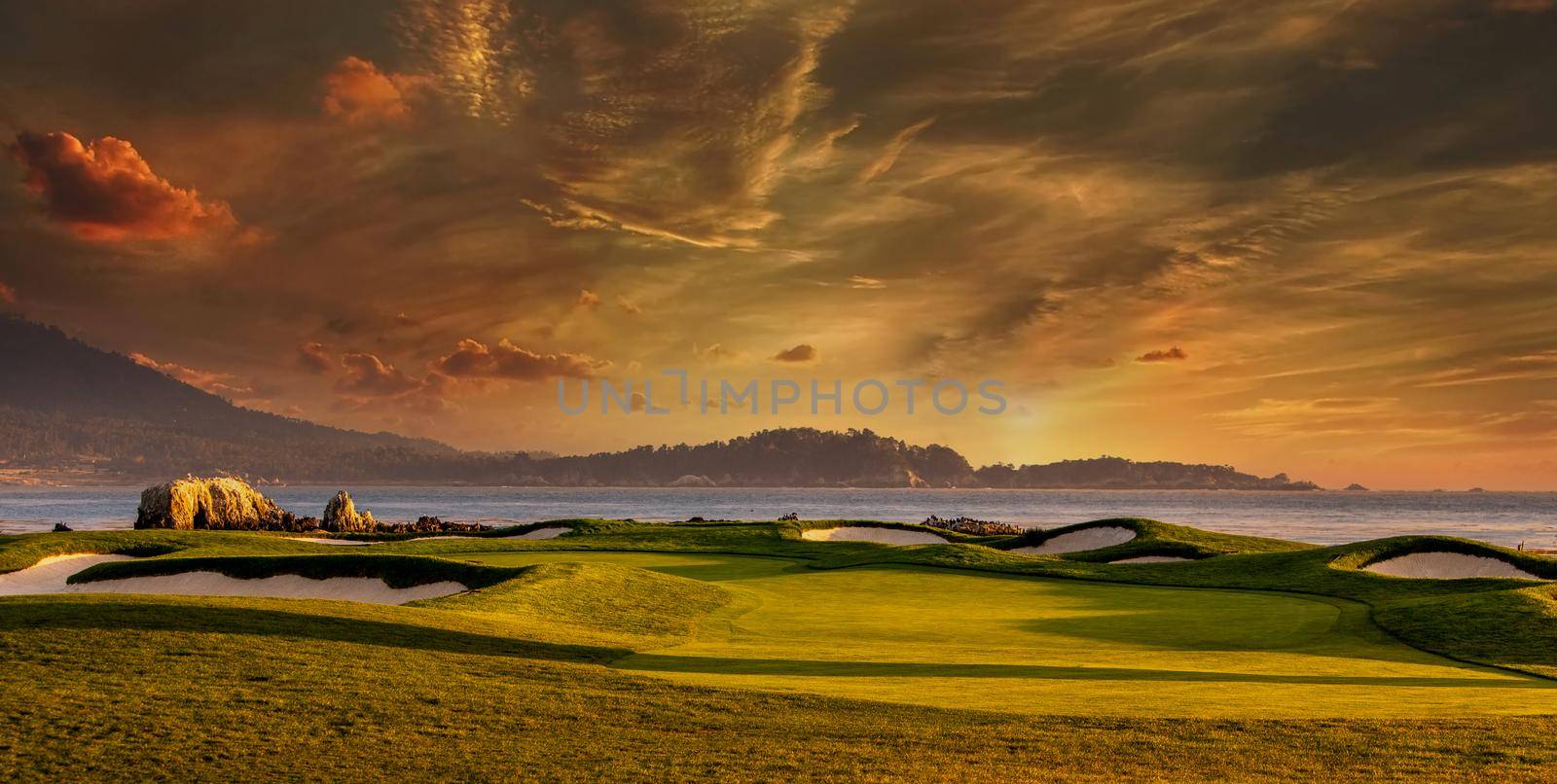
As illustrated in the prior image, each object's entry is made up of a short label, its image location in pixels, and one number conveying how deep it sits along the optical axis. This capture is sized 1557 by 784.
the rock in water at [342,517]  59.75
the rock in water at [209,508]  53.97
